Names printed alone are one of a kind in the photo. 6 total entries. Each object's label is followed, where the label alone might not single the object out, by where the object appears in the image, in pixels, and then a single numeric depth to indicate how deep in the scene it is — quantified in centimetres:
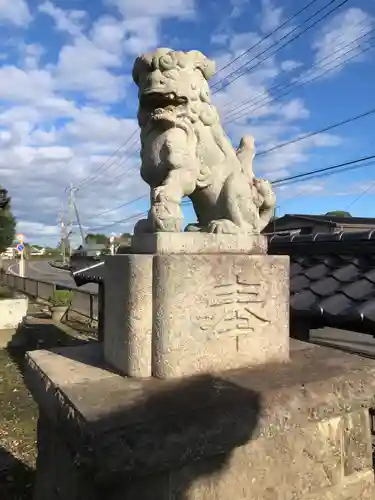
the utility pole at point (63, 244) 4825
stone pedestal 183
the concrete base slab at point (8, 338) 1027
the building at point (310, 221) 1333
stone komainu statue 207
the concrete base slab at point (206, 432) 143
